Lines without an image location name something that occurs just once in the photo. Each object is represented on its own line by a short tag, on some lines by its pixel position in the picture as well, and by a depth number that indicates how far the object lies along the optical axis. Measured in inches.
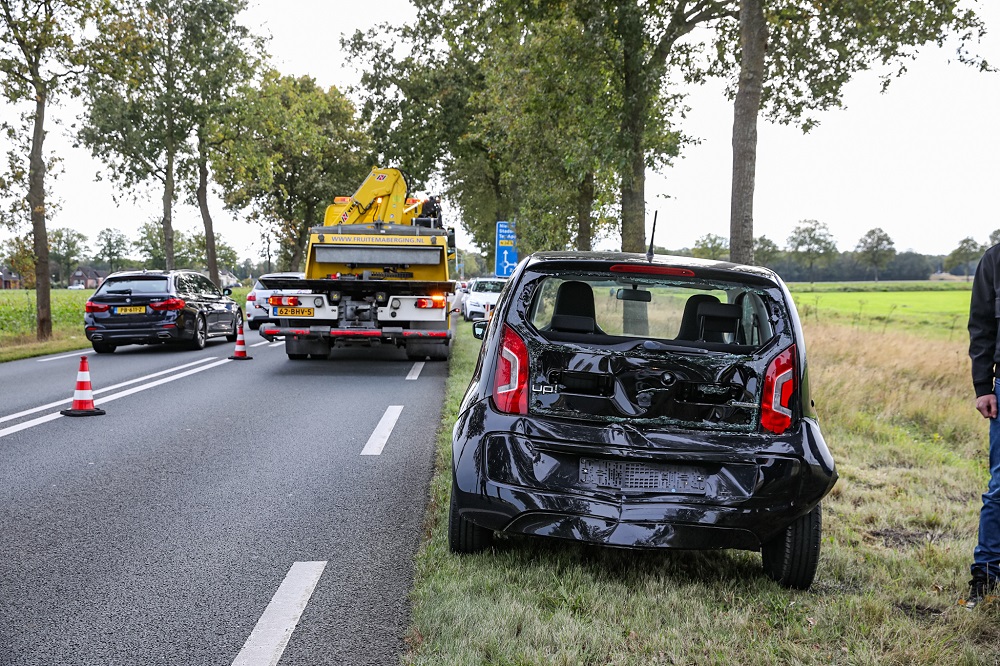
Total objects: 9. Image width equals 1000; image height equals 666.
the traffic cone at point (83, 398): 341.7
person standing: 148.3
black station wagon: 629.9
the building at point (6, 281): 5187.0
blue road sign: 850.8
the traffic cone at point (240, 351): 599.2
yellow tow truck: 523.2
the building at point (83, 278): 6136.8
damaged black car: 143.3
